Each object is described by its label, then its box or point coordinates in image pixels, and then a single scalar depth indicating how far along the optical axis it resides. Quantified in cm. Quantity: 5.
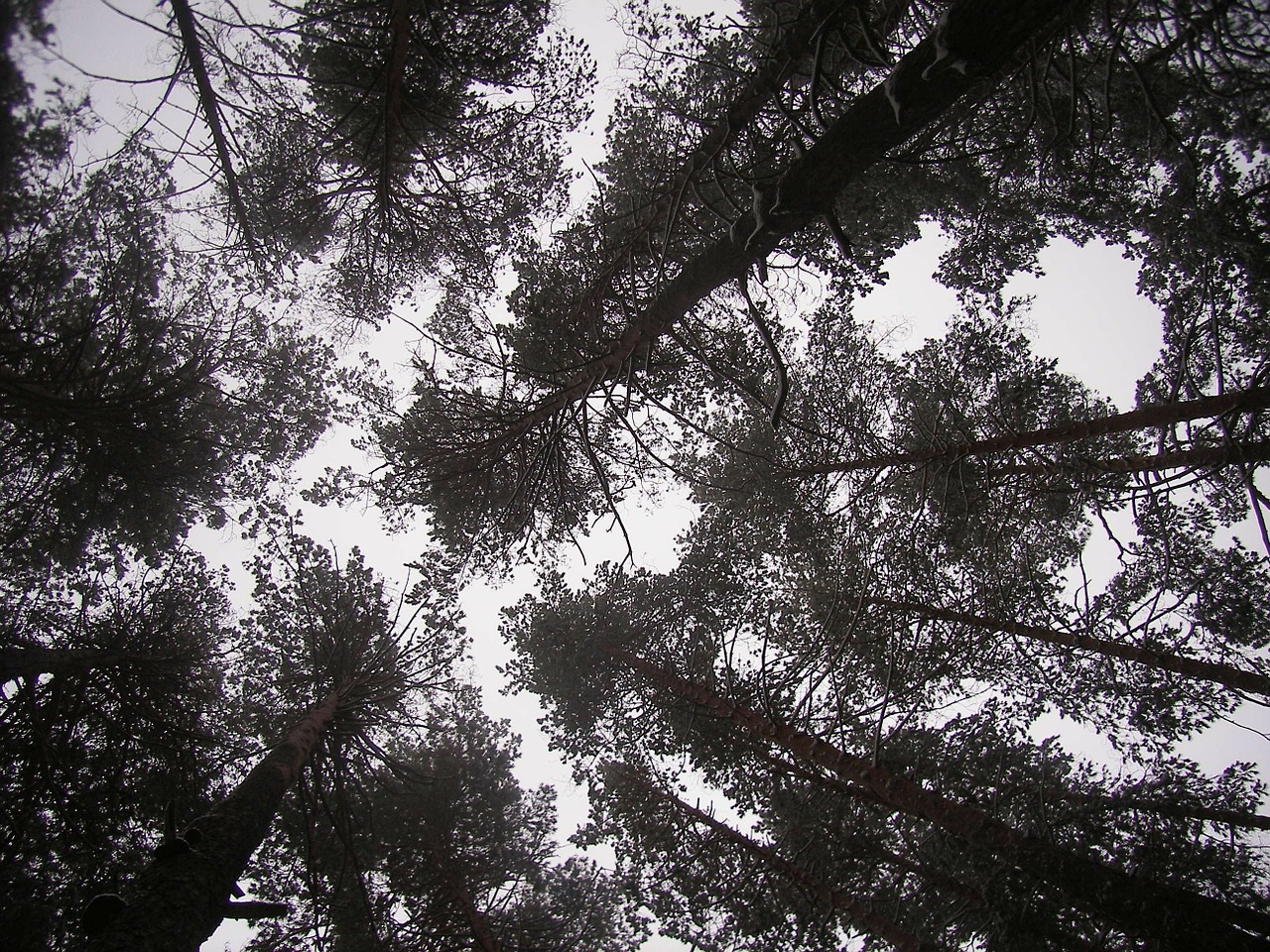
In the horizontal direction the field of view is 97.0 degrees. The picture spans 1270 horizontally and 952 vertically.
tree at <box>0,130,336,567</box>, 455
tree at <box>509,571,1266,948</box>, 375
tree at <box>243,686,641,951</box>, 673
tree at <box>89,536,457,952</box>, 305
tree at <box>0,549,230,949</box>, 462
